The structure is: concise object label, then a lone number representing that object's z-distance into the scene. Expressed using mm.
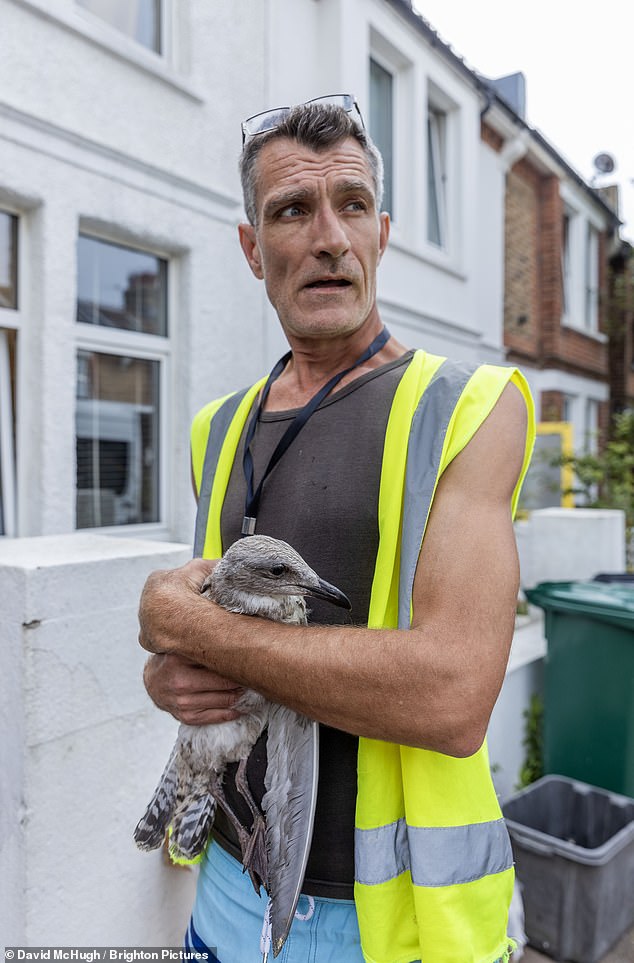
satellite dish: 15297
